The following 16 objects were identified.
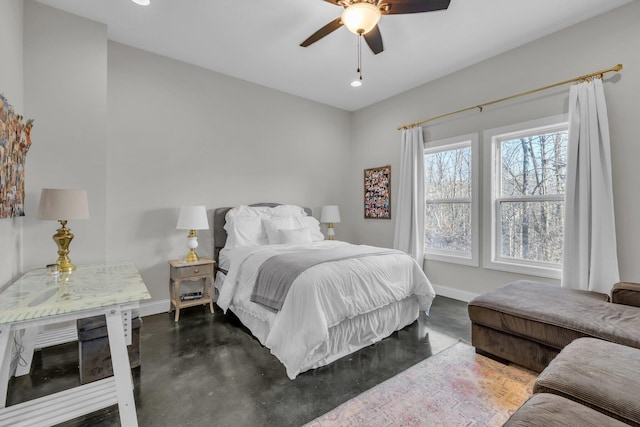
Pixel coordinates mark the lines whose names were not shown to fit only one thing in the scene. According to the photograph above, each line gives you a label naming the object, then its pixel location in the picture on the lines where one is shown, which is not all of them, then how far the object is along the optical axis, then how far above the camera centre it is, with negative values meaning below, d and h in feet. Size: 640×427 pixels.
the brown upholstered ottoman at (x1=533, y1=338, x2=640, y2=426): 3.53 -2.29
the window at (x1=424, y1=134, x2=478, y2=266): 12.13 +0.53
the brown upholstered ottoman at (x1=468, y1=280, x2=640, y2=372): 5.85 -2.36
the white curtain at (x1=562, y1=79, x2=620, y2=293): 8.50 +0.39
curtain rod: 8.73 +4.23
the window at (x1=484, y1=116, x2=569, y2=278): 10.14 +0.57
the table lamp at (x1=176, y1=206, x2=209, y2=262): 10.54 -0.26
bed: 7.00 -2.33
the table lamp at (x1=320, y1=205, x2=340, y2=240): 15.34 -0.19
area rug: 5.49 -3.91
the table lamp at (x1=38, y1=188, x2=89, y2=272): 7.01 +0.06
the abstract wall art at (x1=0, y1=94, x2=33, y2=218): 6.13 +1.30
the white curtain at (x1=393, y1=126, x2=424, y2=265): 13.69 +0.75
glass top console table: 4.42 -1.83
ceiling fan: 6.63 +4.73
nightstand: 10.33 -2.35
